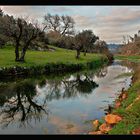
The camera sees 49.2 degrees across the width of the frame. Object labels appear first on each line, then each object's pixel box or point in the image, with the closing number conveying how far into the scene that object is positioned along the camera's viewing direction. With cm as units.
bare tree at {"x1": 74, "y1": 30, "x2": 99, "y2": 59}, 3405
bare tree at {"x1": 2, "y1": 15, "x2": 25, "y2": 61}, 2042
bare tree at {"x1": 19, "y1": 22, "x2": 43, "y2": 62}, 2138
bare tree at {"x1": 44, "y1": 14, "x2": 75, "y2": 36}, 5596
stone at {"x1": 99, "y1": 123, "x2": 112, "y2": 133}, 539
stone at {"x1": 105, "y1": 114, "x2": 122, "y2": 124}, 560
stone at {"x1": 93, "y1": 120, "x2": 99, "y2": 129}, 640
